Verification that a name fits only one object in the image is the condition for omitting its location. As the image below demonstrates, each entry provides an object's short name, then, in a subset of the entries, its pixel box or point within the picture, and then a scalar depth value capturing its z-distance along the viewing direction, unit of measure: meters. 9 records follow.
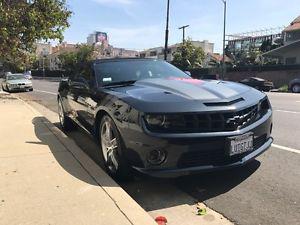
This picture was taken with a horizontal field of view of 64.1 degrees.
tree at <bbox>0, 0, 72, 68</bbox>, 10.22
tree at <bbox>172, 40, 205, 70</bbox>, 33.27
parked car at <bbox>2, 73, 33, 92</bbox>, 15.72
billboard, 79.89
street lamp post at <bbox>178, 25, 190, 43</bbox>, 34.06
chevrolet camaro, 2.46
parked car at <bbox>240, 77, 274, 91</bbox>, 18.23
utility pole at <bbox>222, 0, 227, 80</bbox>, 22.86
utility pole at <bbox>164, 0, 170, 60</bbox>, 17.49
